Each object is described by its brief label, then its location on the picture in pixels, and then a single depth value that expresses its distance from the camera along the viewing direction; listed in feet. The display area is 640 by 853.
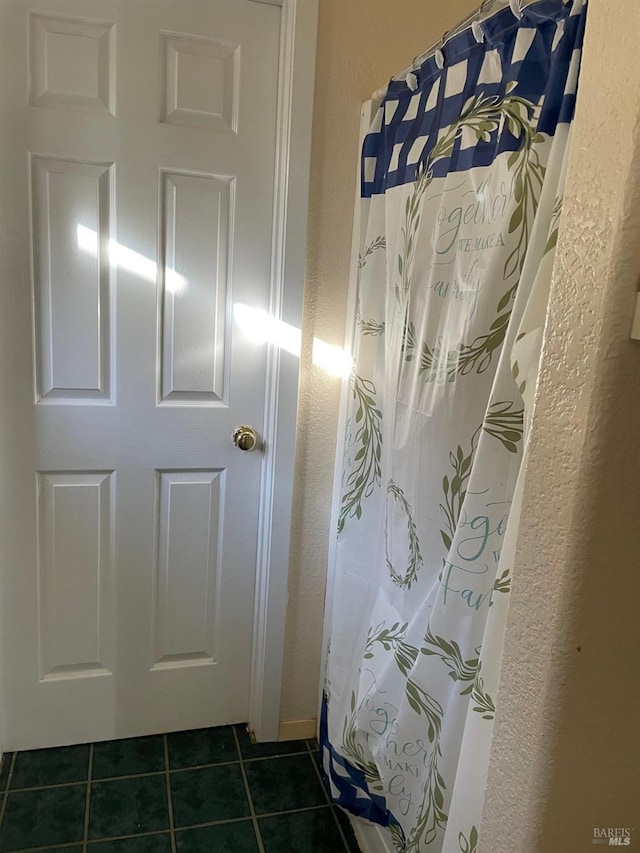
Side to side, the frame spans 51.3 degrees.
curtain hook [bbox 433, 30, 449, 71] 4.12
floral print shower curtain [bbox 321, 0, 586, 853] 3.12
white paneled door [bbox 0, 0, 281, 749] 5.15
